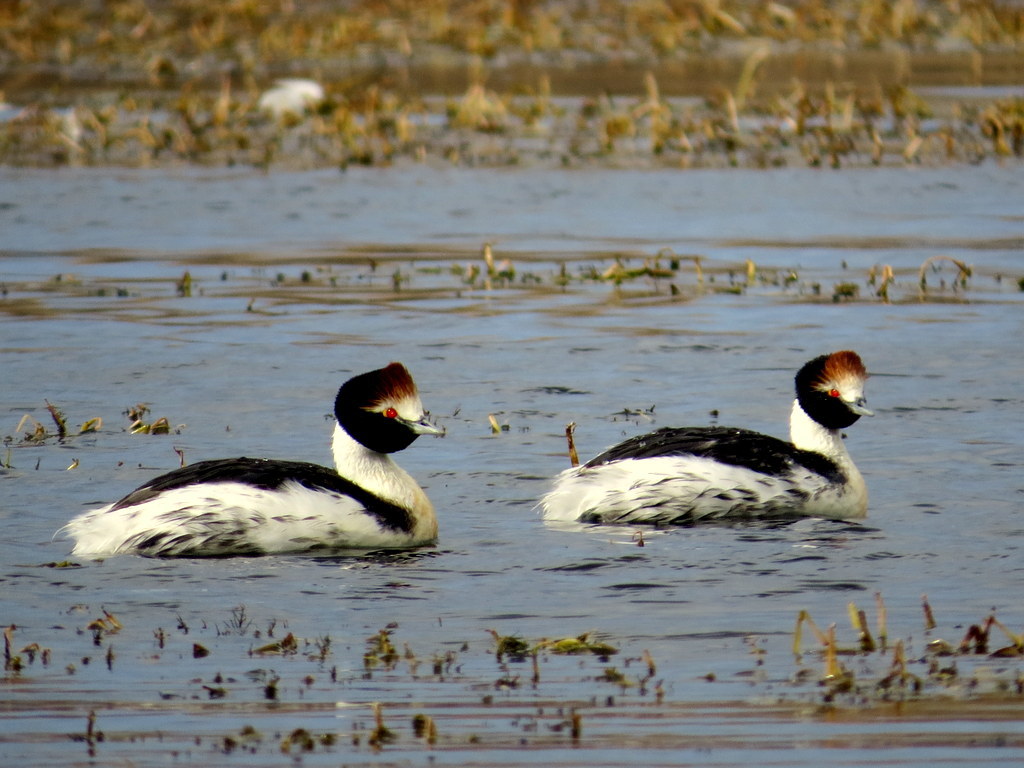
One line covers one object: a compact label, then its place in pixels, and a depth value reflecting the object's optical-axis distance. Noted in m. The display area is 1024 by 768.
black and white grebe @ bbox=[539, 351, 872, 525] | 19.64
